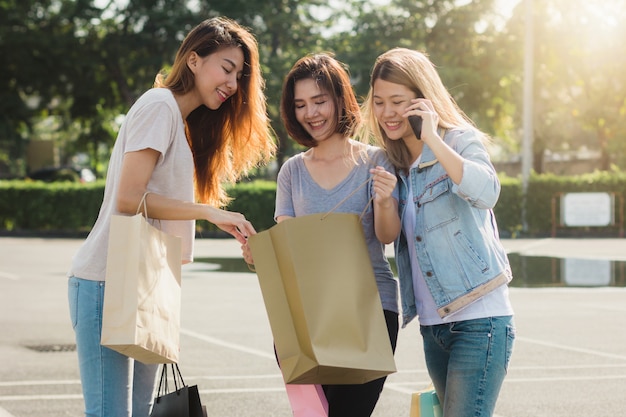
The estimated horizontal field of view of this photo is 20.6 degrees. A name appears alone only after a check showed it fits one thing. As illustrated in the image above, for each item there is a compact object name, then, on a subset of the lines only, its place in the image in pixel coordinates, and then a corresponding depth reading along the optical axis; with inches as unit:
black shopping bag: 238.5
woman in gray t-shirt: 257.5
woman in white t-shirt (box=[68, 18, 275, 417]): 226.4
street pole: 1979.9
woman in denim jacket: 228.7
